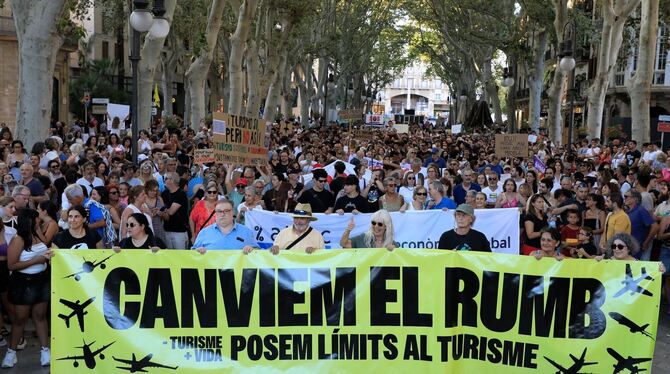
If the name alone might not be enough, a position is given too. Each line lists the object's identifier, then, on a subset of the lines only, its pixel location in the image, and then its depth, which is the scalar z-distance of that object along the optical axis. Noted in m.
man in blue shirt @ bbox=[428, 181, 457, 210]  10.02
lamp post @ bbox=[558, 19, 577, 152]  19.88
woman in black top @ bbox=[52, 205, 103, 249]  7.21
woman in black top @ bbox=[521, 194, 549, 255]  9.62
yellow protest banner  6.02
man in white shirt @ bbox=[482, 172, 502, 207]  11.89
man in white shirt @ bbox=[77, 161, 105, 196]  10.61
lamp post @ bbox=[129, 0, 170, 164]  13.26
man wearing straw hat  7.34
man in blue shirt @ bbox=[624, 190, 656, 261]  9.87
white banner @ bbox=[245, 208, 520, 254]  9.59
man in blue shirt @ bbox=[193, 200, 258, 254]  7.18
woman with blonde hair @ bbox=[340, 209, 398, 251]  7.63
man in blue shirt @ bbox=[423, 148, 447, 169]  16.66
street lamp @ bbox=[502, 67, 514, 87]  34.34
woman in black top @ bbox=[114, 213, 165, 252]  7.14
